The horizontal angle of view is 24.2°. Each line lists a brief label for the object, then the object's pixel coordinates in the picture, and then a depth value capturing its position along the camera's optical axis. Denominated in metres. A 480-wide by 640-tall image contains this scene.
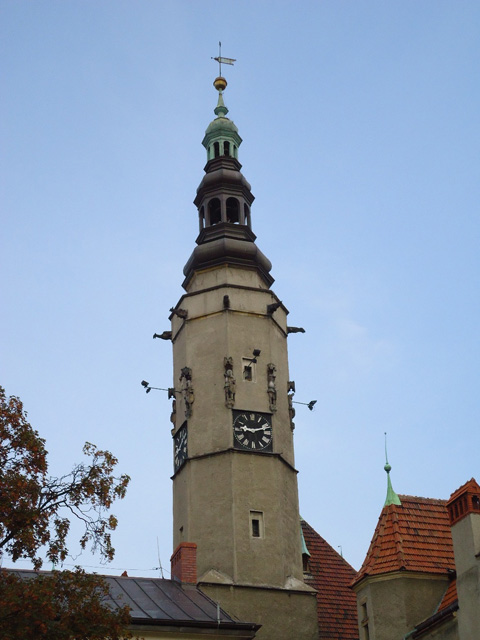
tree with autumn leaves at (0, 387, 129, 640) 17.52
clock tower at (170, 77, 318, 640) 33.97
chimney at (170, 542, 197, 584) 31.67
